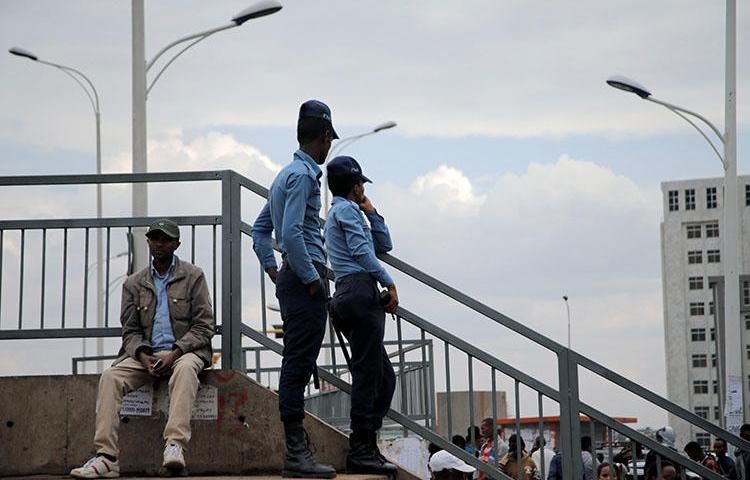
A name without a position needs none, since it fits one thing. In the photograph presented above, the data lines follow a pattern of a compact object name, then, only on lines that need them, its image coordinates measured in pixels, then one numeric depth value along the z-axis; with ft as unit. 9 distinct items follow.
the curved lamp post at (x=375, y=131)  219.61
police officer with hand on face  51.83
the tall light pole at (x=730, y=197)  149.69
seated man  52.49
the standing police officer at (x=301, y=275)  50.55
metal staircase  55.77
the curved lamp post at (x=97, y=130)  159.84
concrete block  56.13
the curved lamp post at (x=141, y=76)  128.98
